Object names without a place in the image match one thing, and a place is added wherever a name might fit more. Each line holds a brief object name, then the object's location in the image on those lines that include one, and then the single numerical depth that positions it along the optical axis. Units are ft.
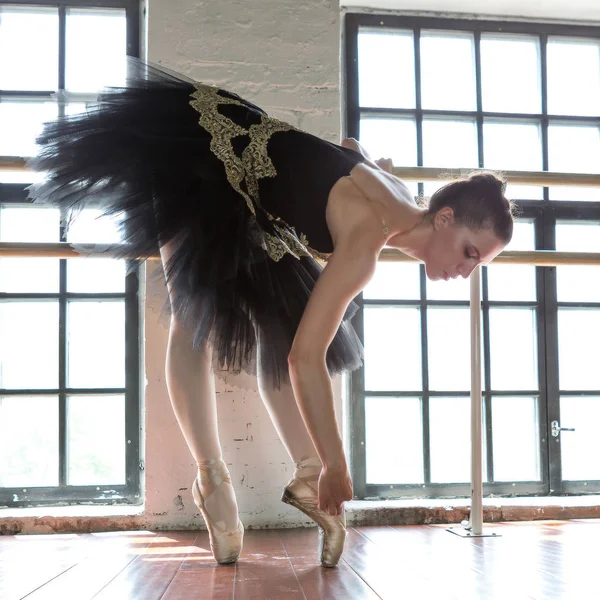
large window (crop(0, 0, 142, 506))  7.89
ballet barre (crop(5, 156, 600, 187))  6.16
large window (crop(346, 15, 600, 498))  8.42
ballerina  4.61
